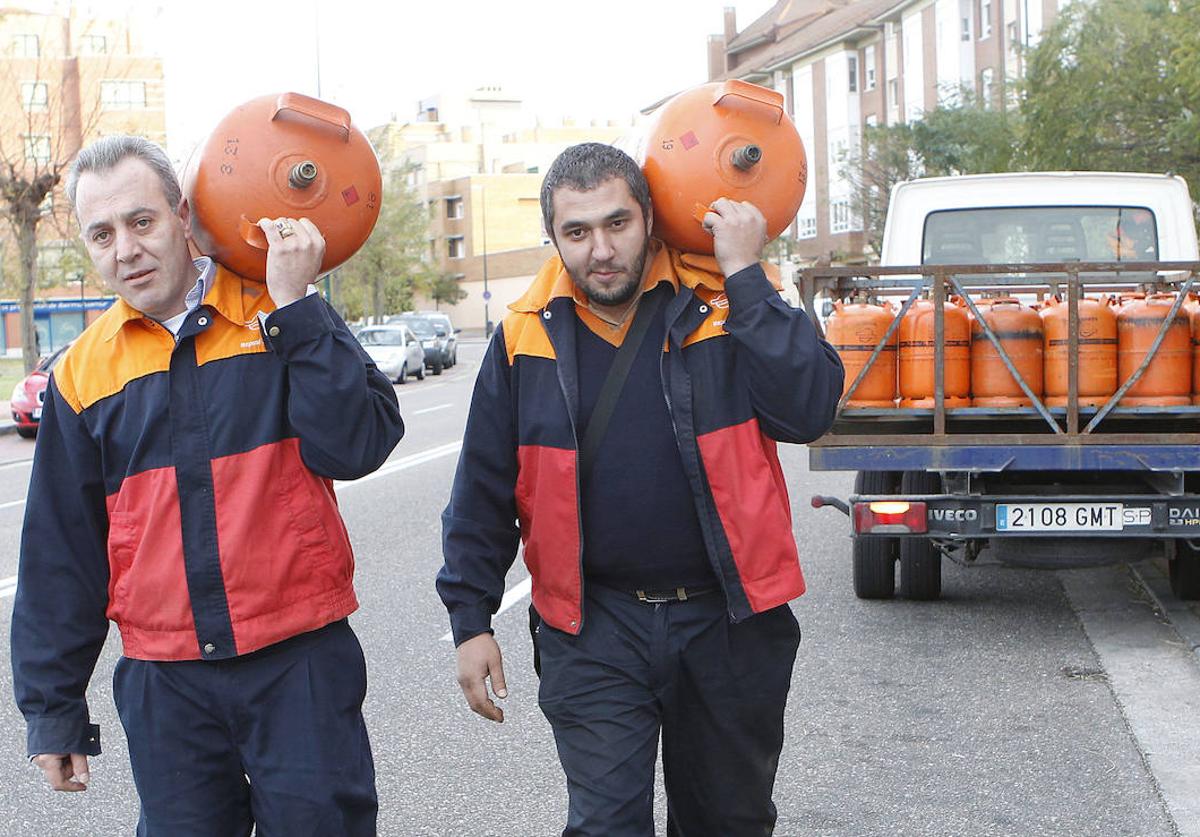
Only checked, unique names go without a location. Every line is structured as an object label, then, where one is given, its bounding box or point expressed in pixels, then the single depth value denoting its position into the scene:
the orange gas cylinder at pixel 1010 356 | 6.97
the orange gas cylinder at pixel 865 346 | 7.06
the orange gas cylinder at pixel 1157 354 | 6.82
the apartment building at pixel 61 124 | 33.34
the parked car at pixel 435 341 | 44.69
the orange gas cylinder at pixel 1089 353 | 6.88
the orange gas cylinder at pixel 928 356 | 7.04
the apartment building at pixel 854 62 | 50.19
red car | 22.28
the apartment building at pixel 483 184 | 111.31
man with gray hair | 2.98
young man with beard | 3.22
